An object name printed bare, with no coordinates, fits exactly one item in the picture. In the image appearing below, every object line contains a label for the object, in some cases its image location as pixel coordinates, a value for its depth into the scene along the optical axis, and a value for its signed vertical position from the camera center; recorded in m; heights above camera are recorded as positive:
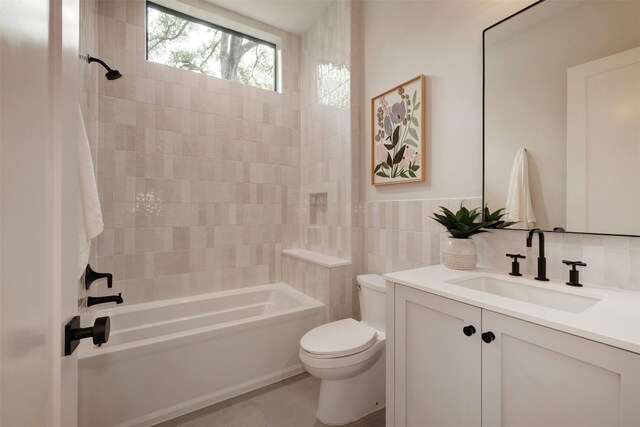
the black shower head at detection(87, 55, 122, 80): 1.83 +0.89
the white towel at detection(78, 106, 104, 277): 1.13 +0.04
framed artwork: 1.88 +0.56
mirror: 1.09 +0.43
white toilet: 1.57 -0.84
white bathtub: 1.58 -0.94
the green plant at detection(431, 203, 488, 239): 1.46 -0.05
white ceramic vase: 1.45 -0.21
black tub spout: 1.14 -0.36
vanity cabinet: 0.74 -0.51
